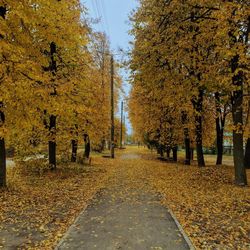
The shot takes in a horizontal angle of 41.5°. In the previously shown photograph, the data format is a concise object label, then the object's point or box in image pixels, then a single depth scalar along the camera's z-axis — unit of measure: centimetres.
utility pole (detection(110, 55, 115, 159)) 3153
